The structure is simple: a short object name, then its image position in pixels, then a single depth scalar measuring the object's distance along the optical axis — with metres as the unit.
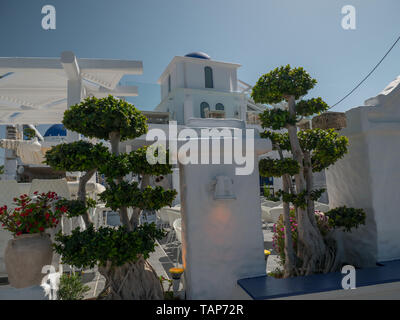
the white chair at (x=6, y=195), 5.29
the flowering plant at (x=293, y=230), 4.54
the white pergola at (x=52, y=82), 7.42
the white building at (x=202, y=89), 20.86
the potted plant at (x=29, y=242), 3.31
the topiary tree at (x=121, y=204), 3.18
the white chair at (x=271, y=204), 10.01
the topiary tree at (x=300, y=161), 4.07
